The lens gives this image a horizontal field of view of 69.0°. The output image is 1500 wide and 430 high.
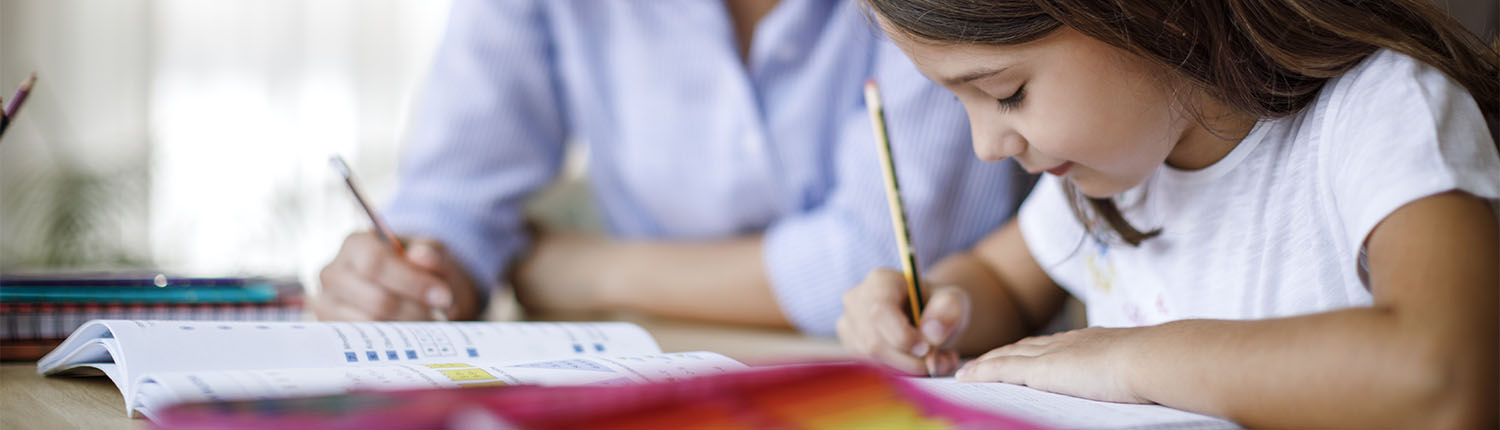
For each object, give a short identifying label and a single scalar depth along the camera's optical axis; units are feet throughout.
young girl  1.50
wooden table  1.69
